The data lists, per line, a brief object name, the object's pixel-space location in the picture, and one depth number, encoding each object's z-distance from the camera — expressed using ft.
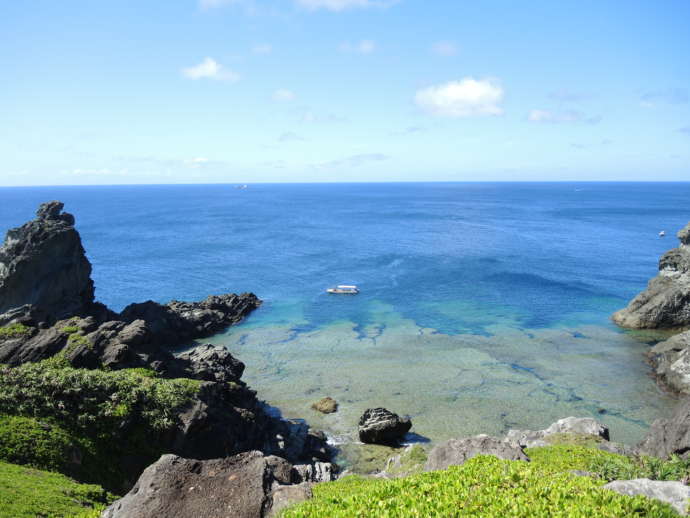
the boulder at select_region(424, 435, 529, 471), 74.38
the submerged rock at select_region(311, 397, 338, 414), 147.54
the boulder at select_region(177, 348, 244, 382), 137.18
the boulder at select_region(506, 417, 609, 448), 111.34
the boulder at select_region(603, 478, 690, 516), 45.75
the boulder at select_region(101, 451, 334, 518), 57.57
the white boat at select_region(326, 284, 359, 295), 285.23
